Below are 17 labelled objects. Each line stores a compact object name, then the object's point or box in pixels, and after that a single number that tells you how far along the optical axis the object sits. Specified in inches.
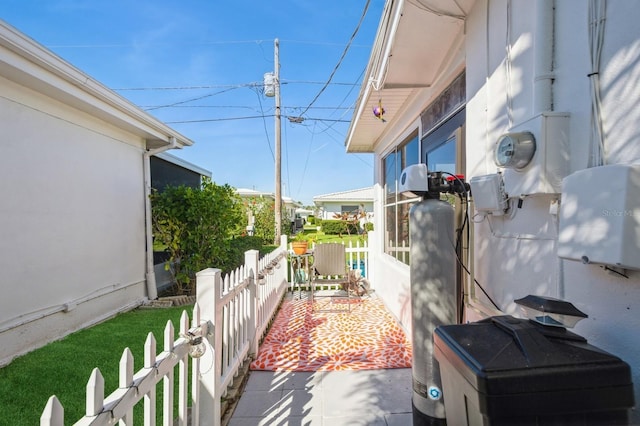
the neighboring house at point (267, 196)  605.0
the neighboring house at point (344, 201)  1190.3
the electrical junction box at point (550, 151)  53.9
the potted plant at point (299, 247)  259.0
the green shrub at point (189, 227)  241.3
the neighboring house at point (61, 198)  135.7
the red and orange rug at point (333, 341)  128.4
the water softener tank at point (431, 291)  79.9
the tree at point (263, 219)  611.8
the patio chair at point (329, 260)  223.5
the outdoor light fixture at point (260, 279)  144.3
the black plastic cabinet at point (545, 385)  34.3
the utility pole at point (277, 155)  506.9
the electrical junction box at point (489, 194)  70.6
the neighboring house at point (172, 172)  275.7
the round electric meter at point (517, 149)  56.9
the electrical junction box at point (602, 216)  38.1
